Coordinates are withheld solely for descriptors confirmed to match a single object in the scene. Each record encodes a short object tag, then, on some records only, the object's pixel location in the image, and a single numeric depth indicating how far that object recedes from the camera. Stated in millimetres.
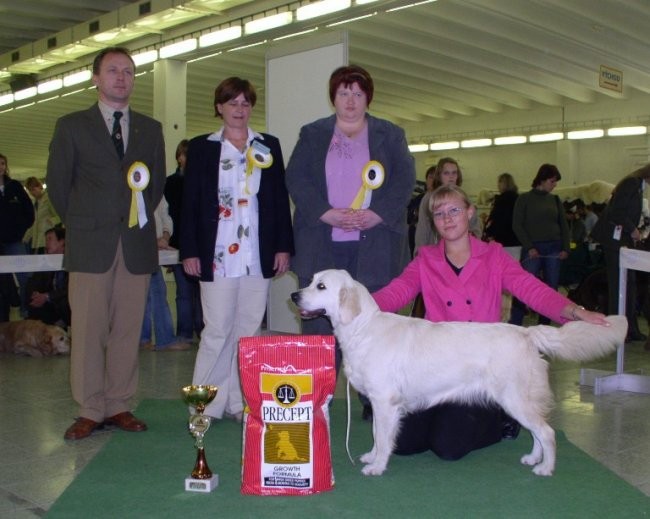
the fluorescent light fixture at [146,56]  10922
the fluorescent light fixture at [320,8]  8070
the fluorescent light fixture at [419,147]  19864
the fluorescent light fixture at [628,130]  16297
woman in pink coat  3168
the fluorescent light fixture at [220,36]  9406
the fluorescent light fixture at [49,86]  12906
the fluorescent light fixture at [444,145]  19512
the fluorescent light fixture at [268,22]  8633
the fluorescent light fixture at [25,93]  13703
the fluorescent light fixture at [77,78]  12320
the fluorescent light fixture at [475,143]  18959
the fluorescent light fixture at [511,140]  18219
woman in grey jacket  3445
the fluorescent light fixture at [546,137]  17547
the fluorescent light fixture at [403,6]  8126
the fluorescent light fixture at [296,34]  9522
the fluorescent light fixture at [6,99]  14391
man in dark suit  3479
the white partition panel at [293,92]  5965
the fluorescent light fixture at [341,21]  8430
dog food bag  2686
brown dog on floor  6074
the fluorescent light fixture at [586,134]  16828
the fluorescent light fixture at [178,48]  10145
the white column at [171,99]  11562
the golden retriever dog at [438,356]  2830
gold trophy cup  2768
